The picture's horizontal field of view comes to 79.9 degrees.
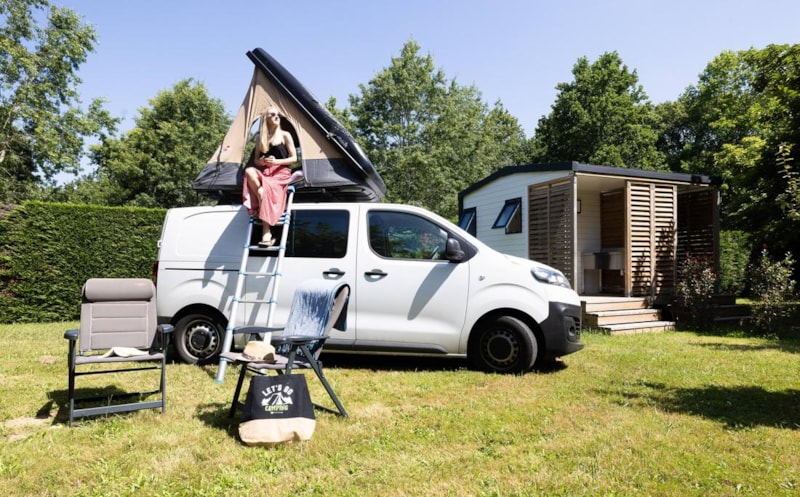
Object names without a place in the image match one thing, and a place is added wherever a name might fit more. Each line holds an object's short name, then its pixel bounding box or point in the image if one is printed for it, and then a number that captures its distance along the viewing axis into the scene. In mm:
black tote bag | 3195
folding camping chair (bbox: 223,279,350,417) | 3594
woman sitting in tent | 5766
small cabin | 9984
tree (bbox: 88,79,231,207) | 24475
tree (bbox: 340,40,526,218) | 26047
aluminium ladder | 5270
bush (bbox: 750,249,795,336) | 8398
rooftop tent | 6750
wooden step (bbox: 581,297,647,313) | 9085
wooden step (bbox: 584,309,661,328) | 8664
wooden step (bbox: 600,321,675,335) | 8464
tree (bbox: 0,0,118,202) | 19547
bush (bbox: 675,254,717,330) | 9242
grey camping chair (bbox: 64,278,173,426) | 3908
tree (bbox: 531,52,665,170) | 26094
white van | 5277
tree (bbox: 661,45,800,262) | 7939
